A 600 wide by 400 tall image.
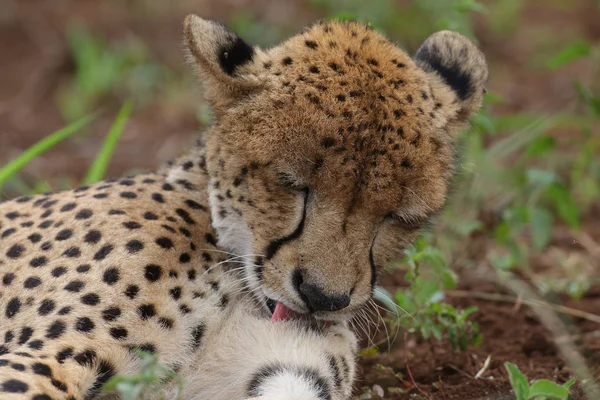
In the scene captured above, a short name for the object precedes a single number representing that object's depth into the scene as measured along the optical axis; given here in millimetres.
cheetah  5320
